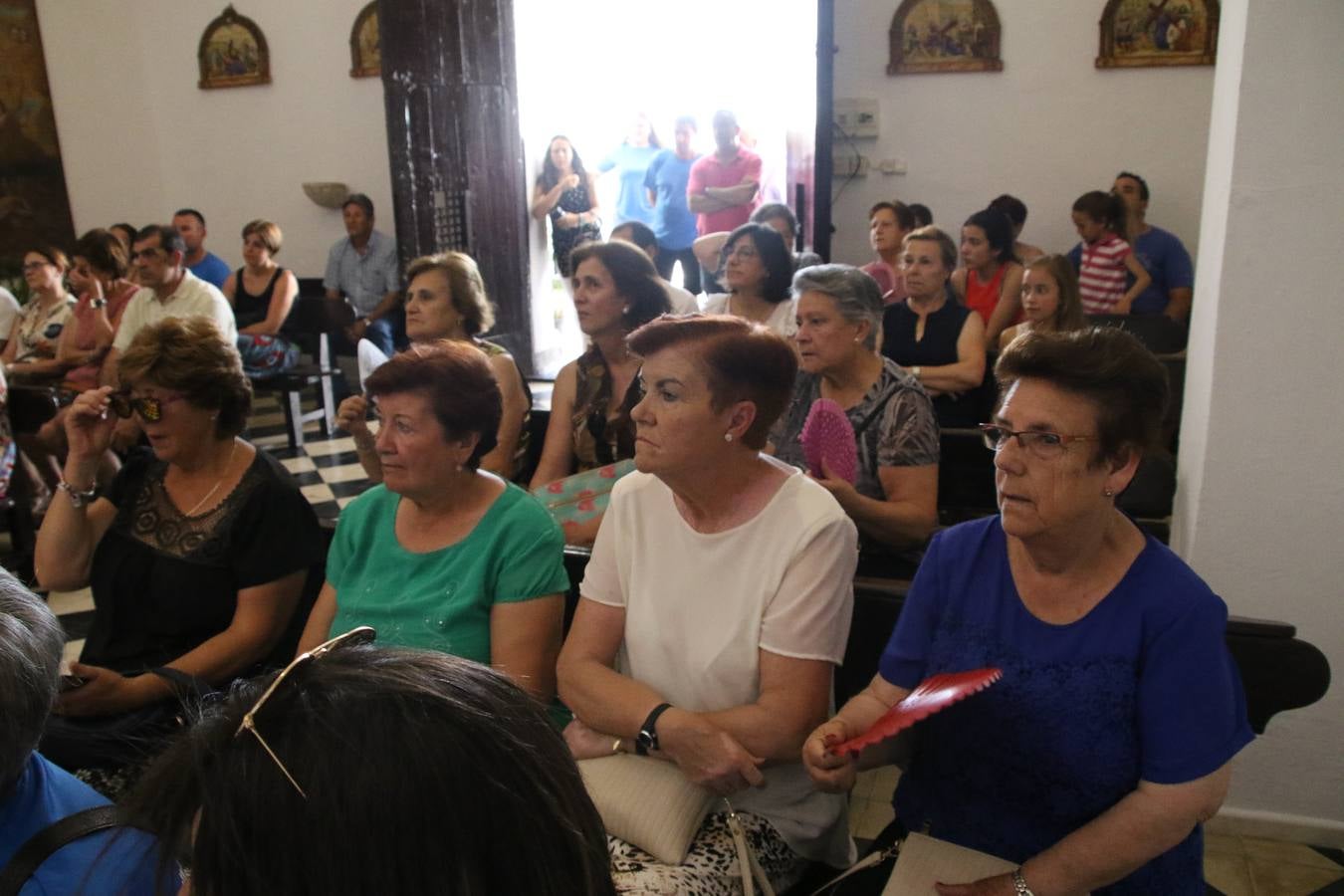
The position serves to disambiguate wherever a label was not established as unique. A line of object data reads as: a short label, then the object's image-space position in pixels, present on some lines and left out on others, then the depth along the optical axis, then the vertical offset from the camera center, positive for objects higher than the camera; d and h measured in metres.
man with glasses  5.87 -0.68
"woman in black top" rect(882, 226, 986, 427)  4.27 -0.73
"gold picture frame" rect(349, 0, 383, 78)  9.04 +0.96
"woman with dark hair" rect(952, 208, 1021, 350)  5.55 -0.63
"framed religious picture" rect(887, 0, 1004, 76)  7.55 +0.78
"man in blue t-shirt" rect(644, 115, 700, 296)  8.47 -0.37
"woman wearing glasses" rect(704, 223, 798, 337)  4.30 -0.47
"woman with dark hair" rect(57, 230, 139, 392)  6.14 -0.74
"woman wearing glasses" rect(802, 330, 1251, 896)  1.47 -0.72
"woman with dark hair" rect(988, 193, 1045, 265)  7.16 -0.46
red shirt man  7.81 -0.19
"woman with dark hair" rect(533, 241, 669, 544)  3.29 -0.65
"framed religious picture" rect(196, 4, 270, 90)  9.54 +0.98
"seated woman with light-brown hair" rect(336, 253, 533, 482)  3.51 -0.53
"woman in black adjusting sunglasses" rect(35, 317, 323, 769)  2.38 -0.80
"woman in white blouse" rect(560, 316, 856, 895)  1.80 -0.78
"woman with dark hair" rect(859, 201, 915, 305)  6.26 -0.50
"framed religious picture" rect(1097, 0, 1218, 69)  7.16 +0.73
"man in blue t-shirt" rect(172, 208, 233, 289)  8.11 -0.65
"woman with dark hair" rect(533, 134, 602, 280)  8.11 -0.29
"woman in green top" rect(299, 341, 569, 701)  2.09 -0.75
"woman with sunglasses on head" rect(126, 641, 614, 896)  0.74 -0.43
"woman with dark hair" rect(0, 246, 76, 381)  6.39 -0.87
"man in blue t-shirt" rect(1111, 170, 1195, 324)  6.91 -0.78
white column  2.30 -0.51
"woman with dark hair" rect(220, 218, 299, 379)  7.50 -0.85
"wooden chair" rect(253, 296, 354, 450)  7.73 -1.19
